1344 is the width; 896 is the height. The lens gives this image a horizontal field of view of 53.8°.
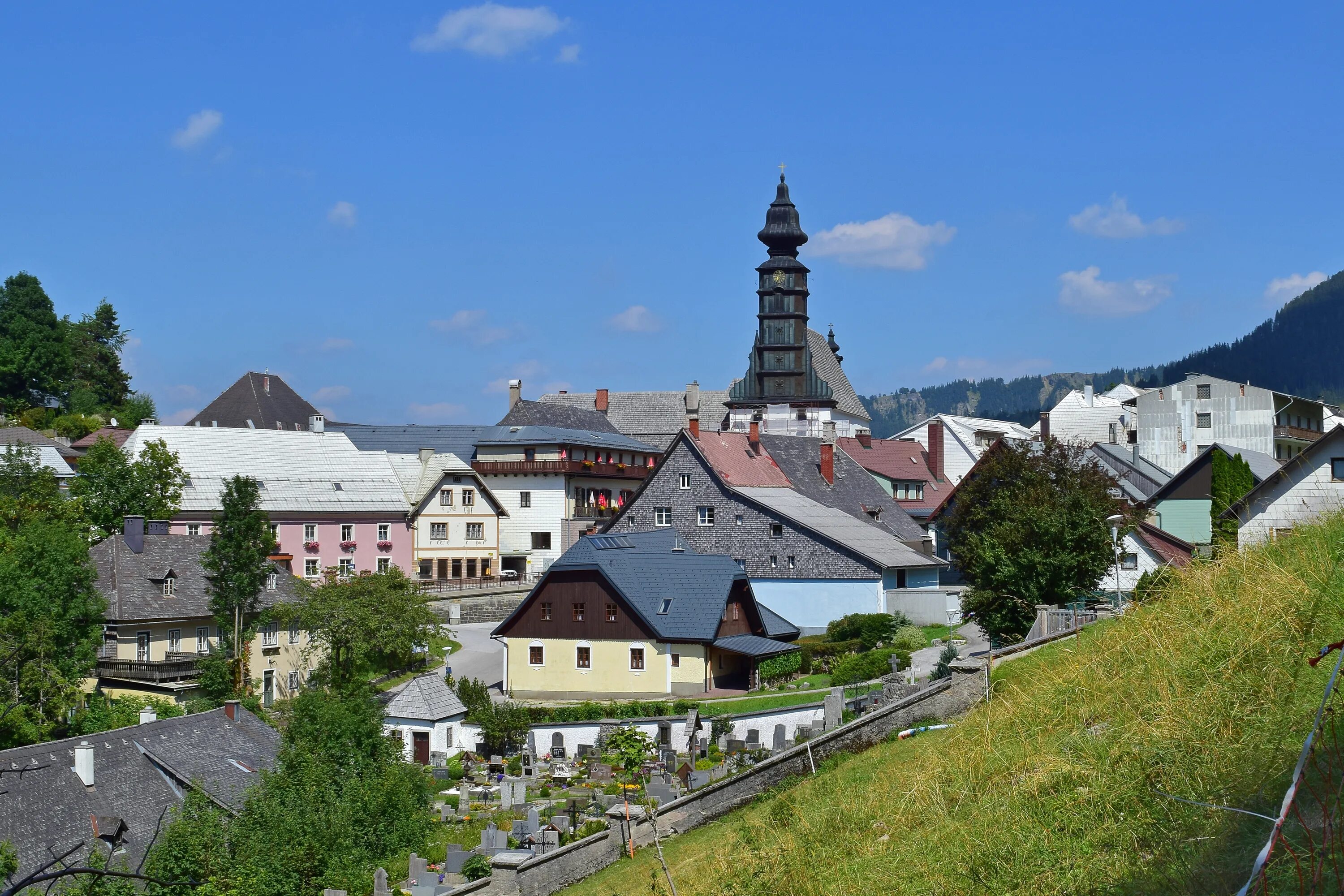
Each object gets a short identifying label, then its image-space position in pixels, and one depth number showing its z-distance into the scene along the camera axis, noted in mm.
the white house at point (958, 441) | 90125
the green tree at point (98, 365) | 101312
